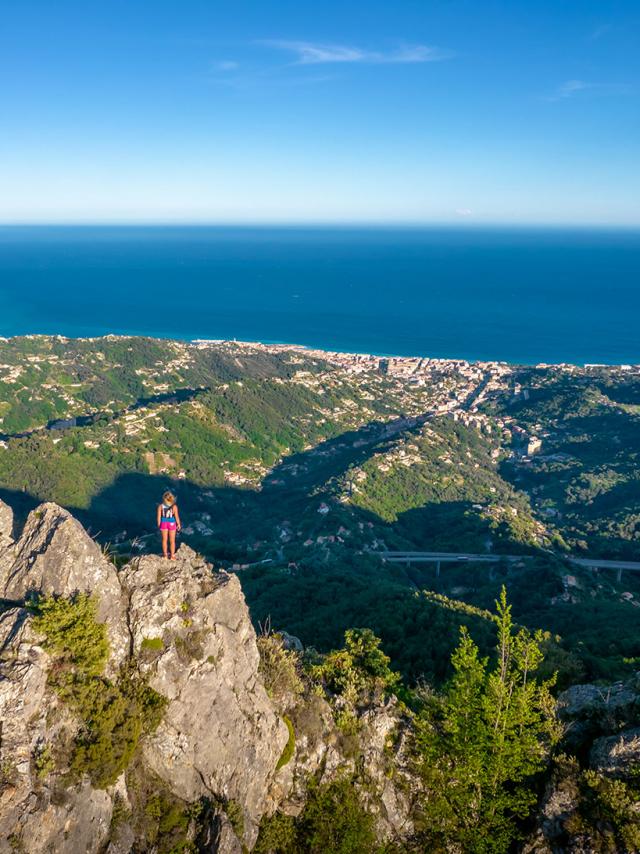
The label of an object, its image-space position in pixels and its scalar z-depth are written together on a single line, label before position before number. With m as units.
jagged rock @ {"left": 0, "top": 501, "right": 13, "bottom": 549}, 17.33
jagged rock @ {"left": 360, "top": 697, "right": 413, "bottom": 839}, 17.97
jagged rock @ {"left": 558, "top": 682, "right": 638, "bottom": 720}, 19.42
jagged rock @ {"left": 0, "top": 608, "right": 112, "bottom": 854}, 12.21
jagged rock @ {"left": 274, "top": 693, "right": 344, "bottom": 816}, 17.53
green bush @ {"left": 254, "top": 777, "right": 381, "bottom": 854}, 16.36
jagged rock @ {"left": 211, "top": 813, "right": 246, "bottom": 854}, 14.50
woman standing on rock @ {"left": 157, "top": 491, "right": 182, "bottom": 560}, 17.98
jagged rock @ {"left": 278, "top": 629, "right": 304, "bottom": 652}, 24.20
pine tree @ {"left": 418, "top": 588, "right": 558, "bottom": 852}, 17.00
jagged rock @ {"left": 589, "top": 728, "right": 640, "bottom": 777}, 16.89
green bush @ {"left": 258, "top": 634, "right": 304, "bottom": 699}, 19.17
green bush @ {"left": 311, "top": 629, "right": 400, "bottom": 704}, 21.28
